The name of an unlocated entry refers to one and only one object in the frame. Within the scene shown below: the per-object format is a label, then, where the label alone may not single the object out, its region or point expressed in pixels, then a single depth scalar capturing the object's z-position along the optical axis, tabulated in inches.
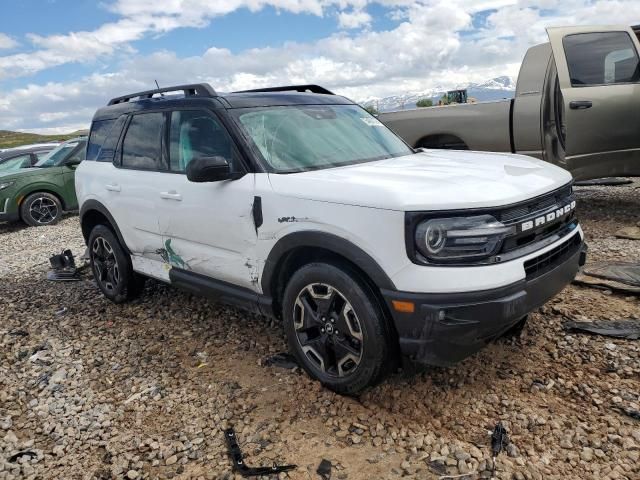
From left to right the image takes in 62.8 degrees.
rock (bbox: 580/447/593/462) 95.4
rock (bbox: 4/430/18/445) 117.6
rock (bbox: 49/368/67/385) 144.1
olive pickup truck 236.1
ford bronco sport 99.3
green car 406.9
